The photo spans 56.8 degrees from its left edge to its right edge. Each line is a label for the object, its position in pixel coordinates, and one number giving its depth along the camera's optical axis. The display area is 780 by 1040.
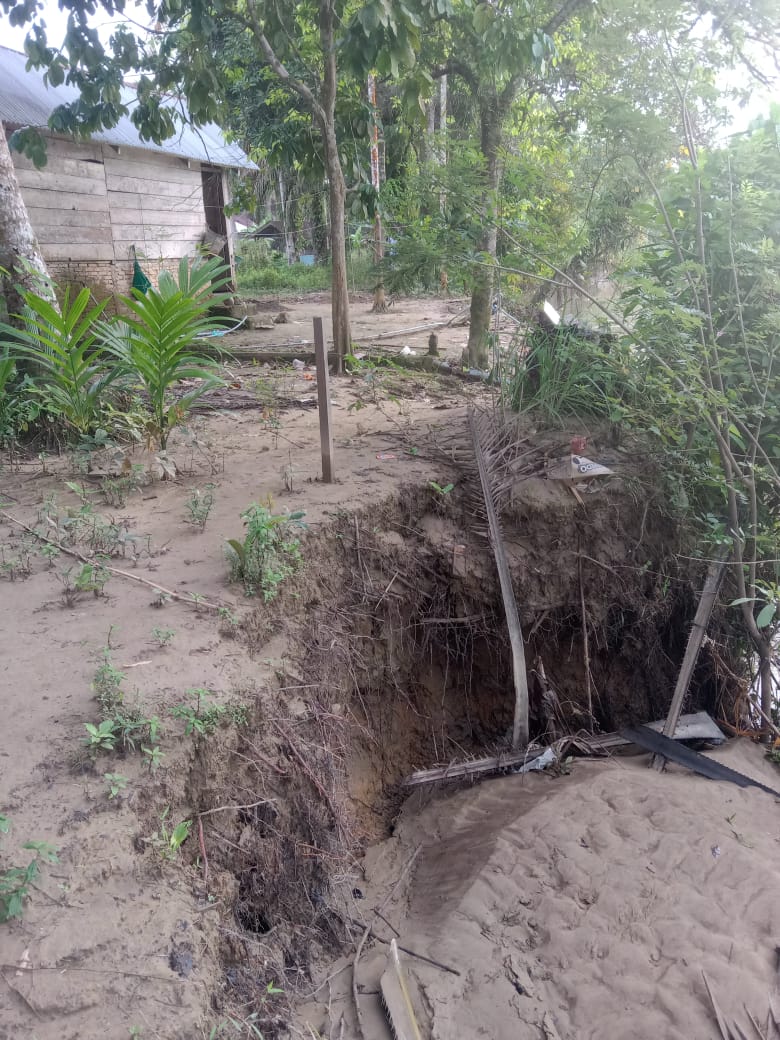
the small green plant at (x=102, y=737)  2.08
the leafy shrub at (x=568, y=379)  4.48
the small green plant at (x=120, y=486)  3.76
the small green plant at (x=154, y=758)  2.10
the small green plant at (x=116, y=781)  2.01
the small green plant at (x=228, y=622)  2.75
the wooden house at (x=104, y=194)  7.46
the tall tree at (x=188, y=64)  4.86
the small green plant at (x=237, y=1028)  1.71
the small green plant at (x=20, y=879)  1.66
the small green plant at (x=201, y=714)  2.24
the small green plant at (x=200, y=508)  3.47
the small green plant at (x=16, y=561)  3.06
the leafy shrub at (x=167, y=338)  3.90
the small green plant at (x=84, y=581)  2.88
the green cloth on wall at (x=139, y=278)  8.68
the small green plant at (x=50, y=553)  3.11
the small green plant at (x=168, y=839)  1.96
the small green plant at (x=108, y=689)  2.23
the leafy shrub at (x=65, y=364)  3.95
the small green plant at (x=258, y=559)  2.96
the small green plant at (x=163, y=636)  2.60
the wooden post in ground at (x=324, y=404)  3.58
